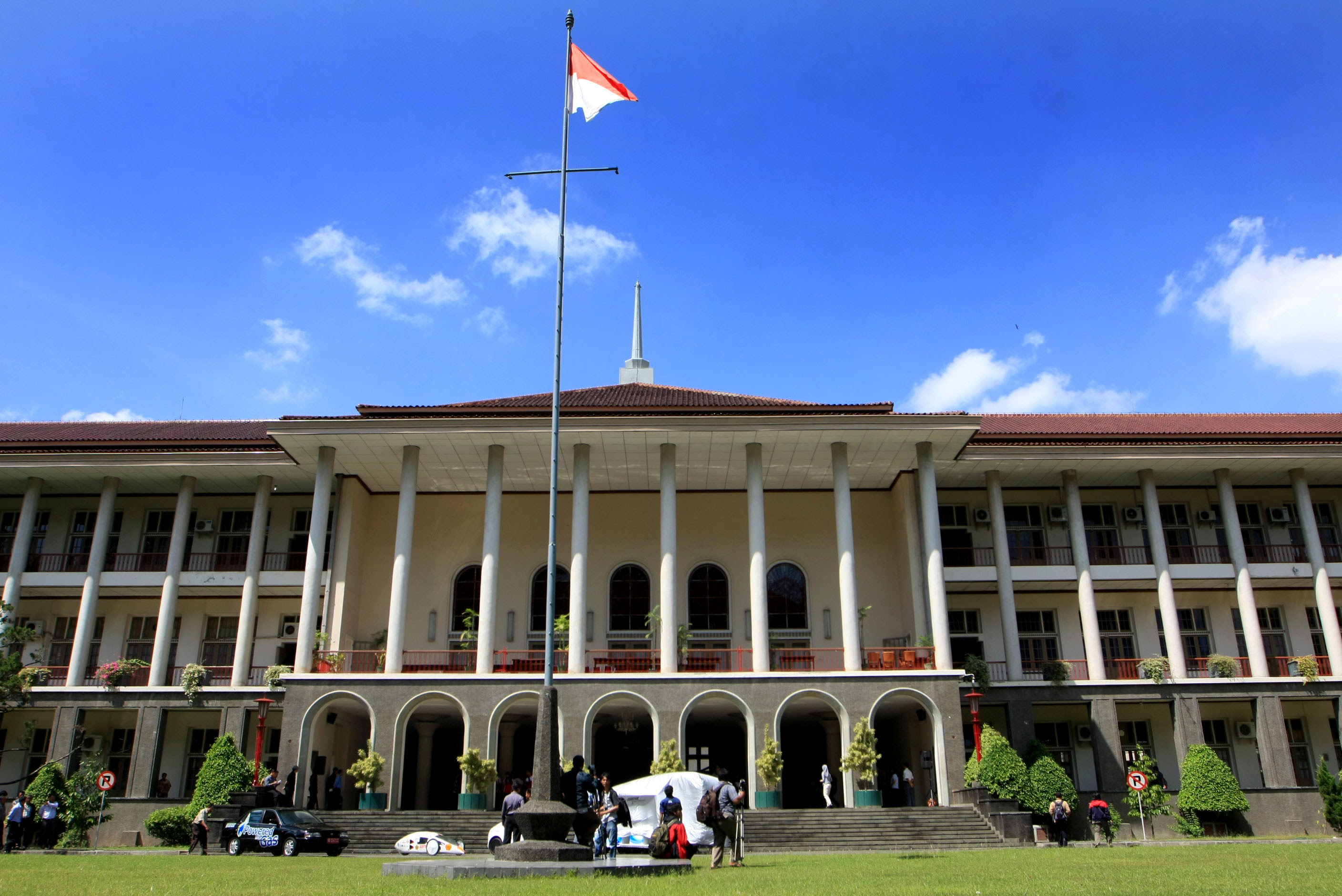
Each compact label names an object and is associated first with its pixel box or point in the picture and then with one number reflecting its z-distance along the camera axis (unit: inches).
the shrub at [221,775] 925.2
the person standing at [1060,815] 840.9
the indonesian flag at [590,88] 722.8
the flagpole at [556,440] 605.3
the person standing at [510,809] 642.2
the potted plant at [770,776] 909.2
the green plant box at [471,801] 906.1
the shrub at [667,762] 902.4
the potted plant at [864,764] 913.5
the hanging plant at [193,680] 1084.5
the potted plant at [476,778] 908.0
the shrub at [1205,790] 977.5
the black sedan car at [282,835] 807.7
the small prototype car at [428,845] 812.6
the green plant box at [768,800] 908.0
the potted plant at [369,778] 916.6
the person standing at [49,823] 900.0
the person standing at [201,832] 824.3
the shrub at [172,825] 930.1
